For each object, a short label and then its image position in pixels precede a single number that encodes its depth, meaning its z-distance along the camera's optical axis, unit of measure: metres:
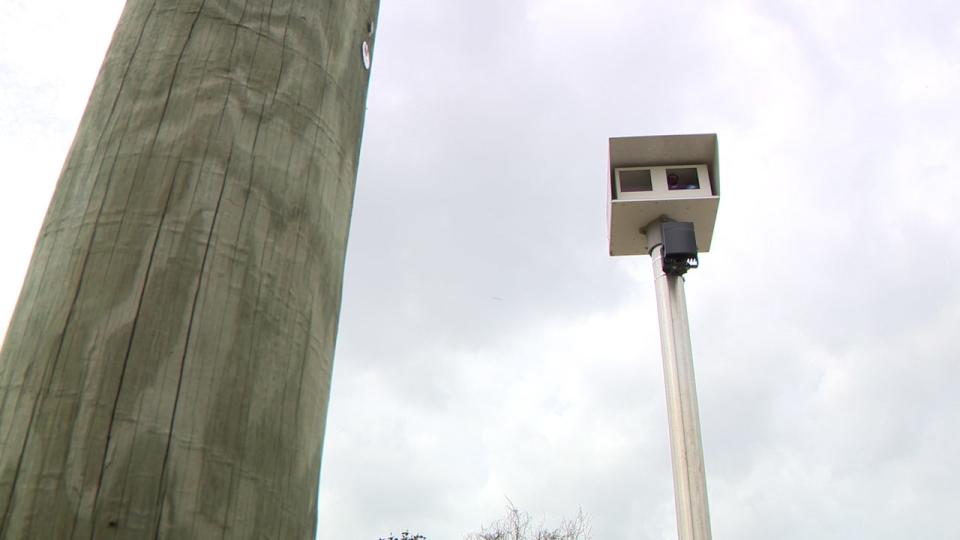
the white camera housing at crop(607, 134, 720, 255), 7.82
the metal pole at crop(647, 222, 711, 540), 6.63
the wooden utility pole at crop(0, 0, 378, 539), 0.77
